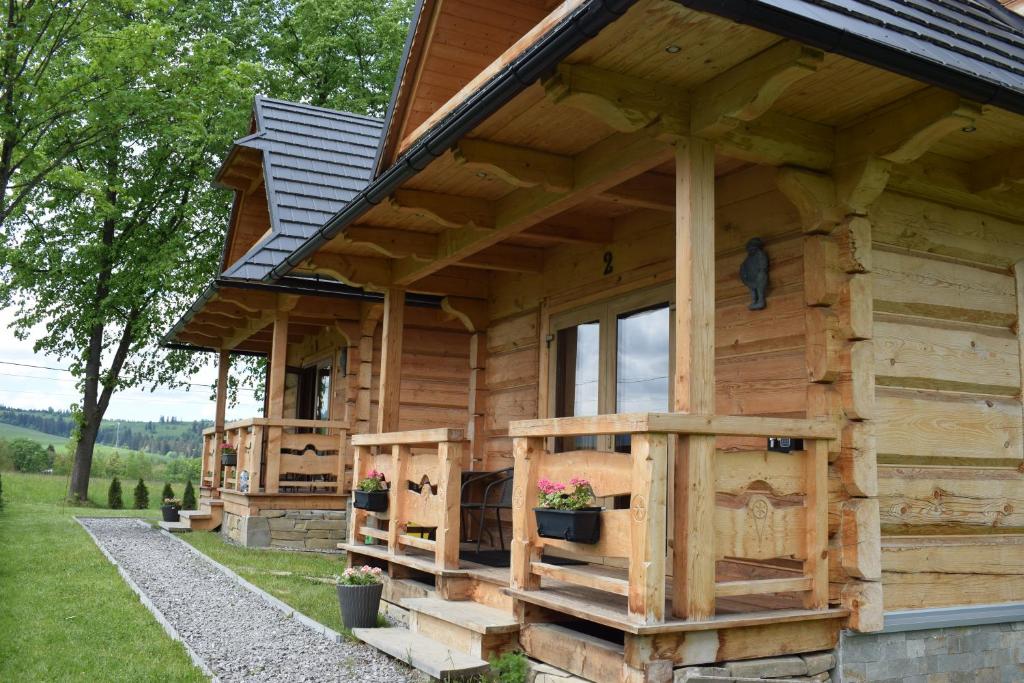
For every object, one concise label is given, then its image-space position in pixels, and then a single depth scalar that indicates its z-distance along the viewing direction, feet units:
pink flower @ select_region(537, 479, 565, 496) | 15.34
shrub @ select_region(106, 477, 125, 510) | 67.77
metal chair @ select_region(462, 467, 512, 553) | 22.94
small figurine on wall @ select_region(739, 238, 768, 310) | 17.40
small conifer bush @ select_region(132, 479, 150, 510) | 68.23
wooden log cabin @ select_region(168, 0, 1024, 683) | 13.44
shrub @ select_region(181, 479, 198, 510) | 62.90
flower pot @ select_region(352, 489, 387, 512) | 24.03
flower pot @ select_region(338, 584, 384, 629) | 21.38
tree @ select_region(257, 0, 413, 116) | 78.69
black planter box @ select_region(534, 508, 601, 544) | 14.55
